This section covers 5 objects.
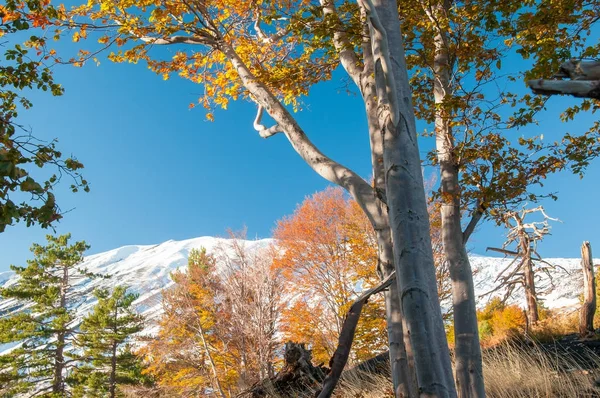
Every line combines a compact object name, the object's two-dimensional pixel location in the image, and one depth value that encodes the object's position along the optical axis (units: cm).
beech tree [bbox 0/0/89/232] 400
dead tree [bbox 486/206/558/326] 1230
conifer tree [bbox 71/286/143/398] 2067
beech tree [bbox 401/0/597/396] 487
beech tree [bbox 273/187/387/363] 1533
